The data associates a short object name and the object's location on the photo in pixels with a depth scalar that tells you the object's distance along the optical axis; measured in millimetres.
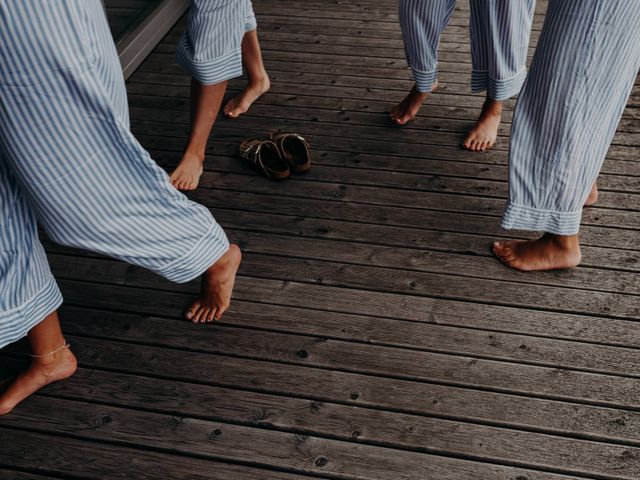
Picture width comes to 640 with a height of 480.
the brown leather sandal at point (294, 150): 2416
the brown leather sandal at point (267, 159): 2395
